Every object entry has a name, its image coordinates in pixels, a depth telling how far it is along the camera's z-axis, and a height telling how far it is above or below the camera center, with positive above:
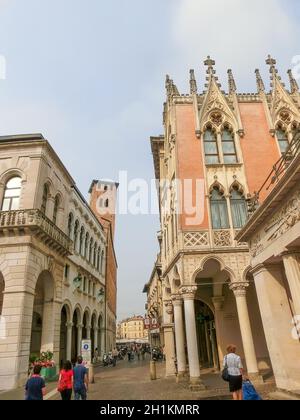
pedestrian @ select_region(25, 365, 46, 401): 6.88 -0.86
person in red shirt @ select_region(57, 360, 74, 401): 8.76 -0.94
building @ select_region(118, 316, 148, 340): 157.75 +7.75
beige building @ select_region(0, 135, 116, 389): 15.32 +5.34
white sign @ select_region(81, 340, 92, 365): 15.16 -0.29
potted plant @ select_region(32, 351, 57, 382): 16.89 -0.95
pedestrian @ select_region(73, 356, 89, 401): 9.38 -0.99
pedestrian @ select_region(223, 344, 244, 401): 8.21 -0.83
